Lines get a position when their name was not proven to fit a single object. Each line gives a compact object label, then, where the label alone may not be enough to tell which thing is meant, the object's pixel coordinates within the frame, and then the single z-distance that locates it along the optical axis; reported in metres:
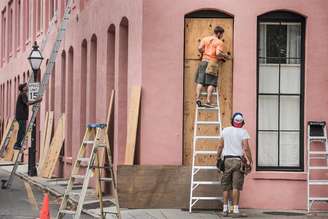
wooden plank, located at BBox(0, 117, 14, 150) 37.97
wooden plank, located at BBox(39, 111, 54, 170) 26.16
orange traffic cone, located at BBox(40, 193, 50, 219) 11.73
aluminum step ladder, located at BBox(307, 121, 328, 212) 15.02
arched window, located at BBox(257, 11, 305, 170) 15.54
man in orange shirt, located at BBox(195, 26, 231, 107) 14.98
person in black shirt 24.03
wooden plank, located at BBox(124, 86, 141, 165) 15.38
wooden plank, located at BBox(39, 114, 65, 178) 24.45
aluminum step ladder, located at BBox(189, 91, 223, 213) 14.61
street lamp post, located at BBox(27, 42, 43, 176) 21.06
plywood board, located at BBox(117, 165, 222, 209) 14.82
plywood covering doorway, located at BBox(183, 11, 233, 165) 15.41
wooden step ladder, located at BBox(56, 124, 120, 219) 12.36
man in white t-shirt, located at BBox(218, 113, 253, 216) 13.90
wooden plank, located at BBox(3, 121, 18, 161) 33.69
